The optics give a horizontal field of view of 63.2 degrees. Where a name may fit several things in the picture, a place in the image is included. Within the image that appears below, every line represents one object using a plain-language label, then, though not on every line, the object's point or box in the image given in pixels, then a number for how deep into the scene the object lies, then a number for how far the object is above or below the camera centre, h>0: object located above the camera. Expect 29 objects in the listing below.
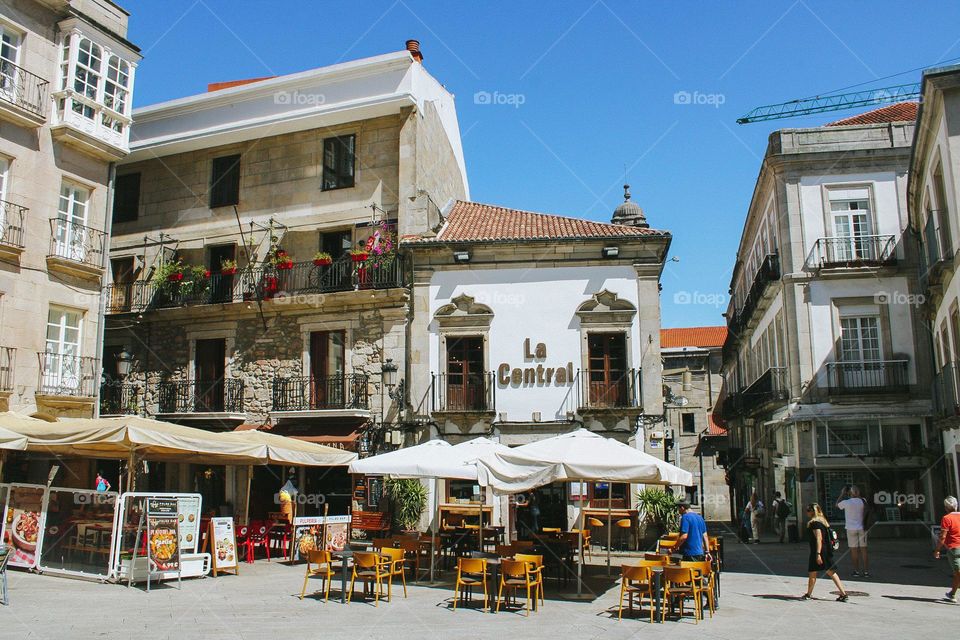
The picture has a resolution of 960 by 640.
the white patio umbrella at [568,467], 10.80 -0.17
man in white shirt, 13.65 -1.35
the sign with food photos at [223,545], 12.77 -1.46
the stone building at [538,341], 19.05 +2.82
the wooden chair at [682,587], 9.66 -1.62
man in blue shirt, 10.82 -1.15
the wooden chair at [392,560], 10.91 -1.47
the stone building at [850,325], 21.23 +3.57
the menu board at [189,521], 12.16 -1.00
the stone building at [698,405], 43.91 +2.84
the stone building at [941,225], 14.39 +4.74
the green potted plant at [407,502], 18.78 -1.11
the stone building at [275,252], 20.33 +5.74
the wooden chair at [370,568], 10.61 -1.54
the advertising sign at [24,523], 12.38 -1.05
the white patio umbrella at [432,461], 12.69 -0.09
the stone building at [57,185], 16.98 +6.21
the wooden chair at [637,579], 9.91 -1.60
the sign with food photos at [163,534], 11.57 -1.16
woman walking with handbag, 11.09 -1.36
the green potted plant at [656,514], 17.86 -1.34
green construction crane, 40.83 +19.17
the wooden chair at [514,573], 9.91 -1.49
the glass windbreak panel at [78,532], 11.75 -1.15
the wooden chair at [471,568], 10.03 -1.43
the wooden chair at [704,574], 9.84 -1.49
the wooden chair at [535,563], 10.53 -1.46
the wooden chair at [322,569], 10.81 -1.53
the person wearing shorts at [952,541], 11.07 -1.23
